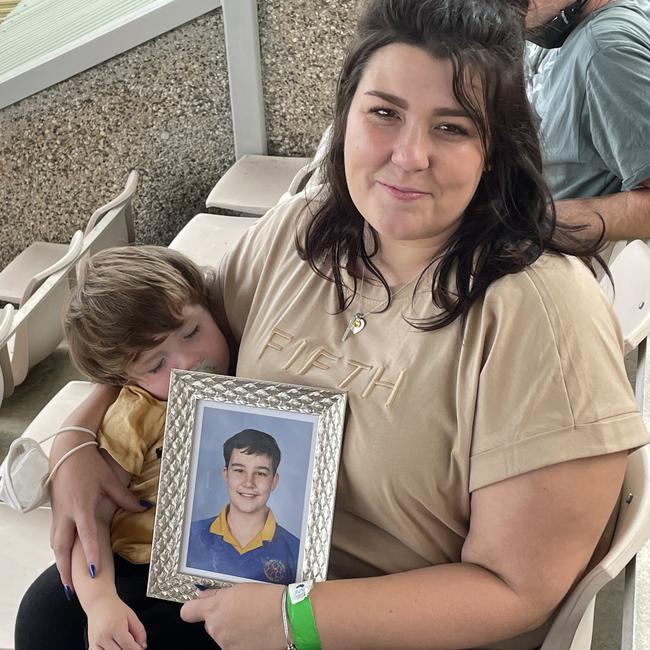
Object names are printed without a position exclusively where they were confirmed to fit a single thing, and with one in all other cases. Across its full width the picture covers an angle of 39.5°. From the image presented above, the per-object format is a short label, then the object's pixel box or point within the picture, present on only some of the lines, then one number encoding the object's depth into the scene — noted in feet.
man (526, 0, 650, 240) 7.04
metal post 11.81
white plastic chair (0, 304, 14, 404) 9.37
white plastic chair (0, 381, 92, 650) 6.08
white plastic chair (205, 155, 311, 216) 11.48
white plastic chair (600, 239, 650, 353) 5.45
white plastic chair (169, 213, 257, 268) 10.59
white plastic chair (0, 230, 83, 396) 9.97
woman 3.93
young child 5.23
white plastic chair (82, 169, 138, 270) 10.84
